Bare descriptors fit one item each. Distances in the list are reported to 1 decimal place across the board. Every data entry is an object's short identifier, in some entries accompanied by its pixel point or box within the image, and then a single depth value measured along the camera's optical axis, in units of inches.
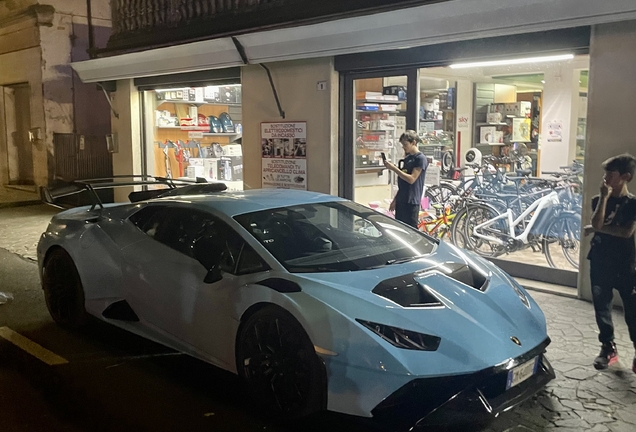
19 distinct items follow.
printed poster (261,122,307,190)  357.4
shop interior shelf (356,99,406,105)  338.0
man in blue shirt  299.1
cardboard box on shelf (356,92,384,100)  344.9
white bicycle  288.2
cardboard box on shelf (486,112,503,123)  402.6
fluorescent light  273.9
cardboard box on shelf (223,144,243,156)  492.4
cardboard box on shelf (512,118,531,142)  387.2
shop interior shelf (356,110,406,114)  346.3
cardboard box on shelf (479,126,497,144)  401.4
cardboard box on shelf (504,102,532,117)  382.8
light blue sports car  131.1
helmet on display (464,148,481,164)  390.6
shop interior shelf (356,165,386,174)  353.3
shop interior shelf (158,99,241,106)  490.9
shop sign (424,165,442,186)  376.0
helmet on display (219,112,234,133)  503.5
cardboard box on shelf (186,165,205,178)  498.0
